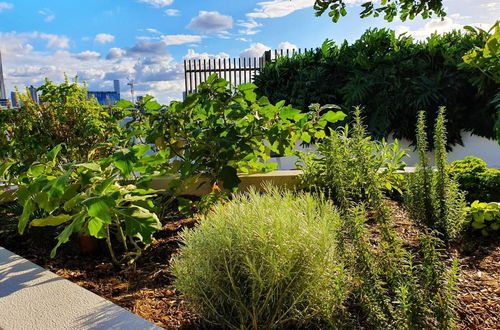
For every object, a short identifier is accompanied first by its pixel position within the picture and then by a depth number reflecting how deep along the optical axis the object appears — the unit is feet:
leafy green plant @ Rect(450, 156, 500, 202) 11.63
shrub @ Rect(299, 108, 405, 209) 5.81
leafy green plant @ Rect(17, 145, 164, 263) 6.51
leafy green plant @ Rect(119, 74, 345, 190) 9.14
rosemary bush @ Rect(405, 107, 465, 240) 8.54
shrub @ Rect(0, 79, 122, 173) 13.39
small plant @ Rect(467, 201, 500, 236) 9.18
